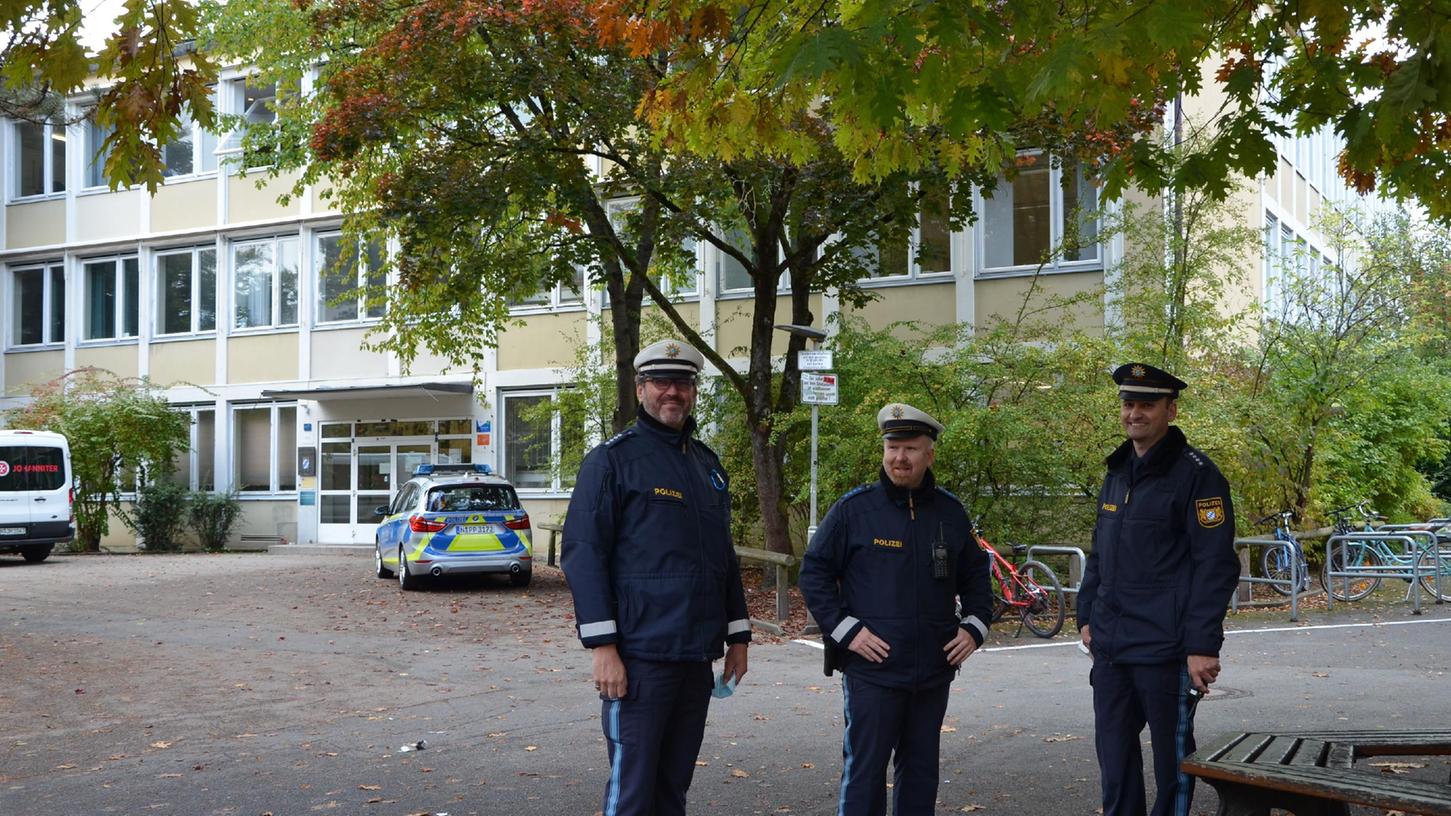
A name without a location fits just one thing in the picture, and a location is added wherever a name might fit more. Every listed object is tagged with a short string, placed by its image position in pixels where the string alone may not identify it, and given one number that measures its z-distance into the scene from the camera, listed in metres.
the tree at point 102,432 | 29.78
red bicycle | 14.58
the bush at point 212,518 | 30.97
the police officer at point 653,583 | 4.89
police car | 19.42
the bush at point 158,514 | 30.58
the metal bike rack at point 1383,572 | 16.20
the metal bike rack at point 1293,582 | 15.60
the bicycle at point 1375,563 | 16.75
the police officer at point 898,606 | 5.30
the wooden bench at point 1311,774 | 4.42
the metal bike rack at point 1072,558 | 14.89
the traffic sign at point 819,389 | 15.02
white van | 26.03
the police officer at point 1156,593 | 5.26
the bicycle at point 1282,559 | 16.42
